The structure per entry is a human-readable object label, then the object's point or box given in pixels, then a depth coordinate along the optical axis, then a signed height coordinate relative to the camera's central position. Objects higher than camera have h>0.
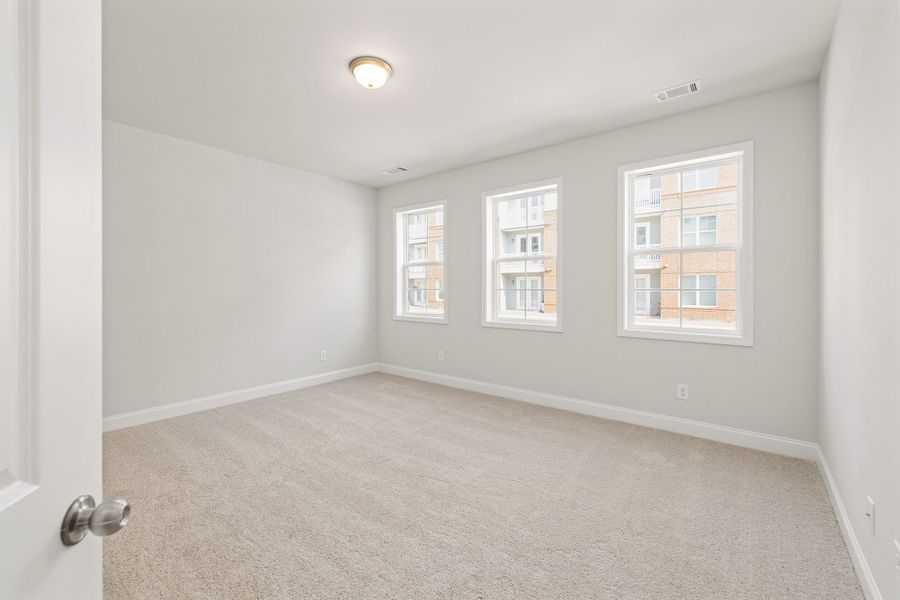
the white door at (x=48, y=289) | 0.50 +0.01
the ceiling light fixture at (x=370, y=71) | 2.70 +1.47
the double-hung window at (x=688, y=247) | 3.31 +0.43
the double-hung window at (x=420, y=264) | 5.56 +0.47
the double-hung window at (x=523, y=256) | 4.46 +0.46
